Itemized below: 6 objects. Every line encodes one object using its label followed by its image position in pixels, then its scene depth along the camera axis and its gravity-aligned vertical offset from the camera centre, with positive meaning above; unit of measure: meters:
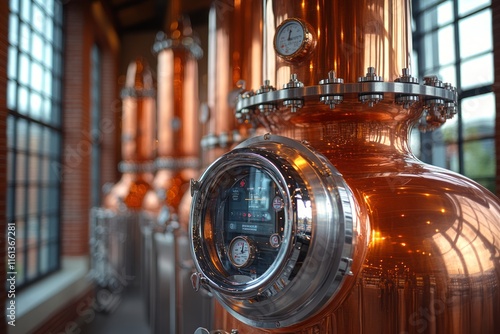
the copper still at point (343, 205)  1.33 -0.03
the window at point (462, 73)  3.62 +0.96
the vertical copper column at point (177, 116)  5.07 +0.80
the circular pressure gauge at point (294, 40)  1.54 +0.49
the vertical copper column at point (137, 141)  6.41 +0.69
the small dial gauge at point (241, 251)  1.45 -0.18
